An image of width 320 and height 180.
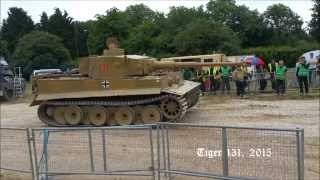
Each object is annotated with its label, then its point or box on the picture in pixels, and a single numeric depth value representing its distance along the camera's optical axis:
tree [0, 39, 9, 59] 34.88
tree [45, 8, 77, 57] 42.03
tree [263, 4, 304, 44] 40.55
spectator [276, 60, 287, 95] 13.73
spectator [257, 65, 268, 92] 14.55
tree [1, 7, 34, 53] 43.78
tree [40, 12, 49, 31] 44.07
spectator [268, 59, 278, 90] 14.39
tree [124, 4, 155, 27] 40.79
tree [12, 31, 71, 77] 32.24
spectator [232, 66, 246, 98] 13.87
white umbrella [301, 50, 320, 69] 23.20
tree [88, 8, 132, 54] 34.94
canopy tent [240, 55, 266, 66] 21.90
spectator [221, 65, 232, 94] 14.76
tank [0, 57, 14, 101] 16.87
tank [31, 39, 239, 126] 9.42
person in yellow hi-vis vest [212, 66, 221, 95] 15.06
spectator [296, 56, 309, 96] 13.26
